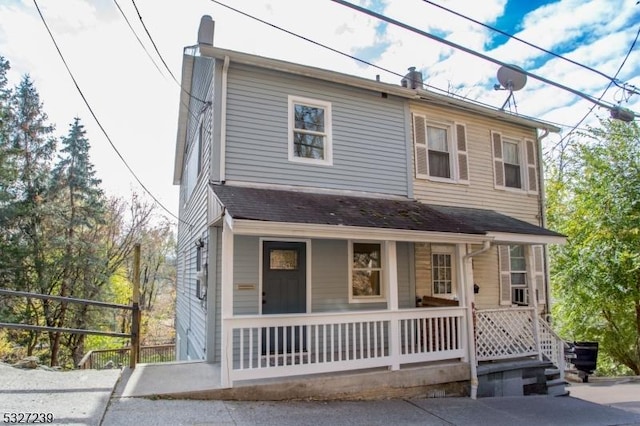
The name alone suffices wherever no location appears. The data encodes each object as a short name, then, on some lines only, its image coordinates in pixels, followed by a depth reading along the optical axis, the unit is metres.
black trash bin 9.95
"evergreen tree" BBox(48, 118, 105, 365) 16.53
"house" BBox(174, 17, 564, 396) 6.18
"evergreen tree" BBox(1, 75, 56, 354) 15.66
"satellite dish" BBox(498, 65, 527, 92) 10.51
